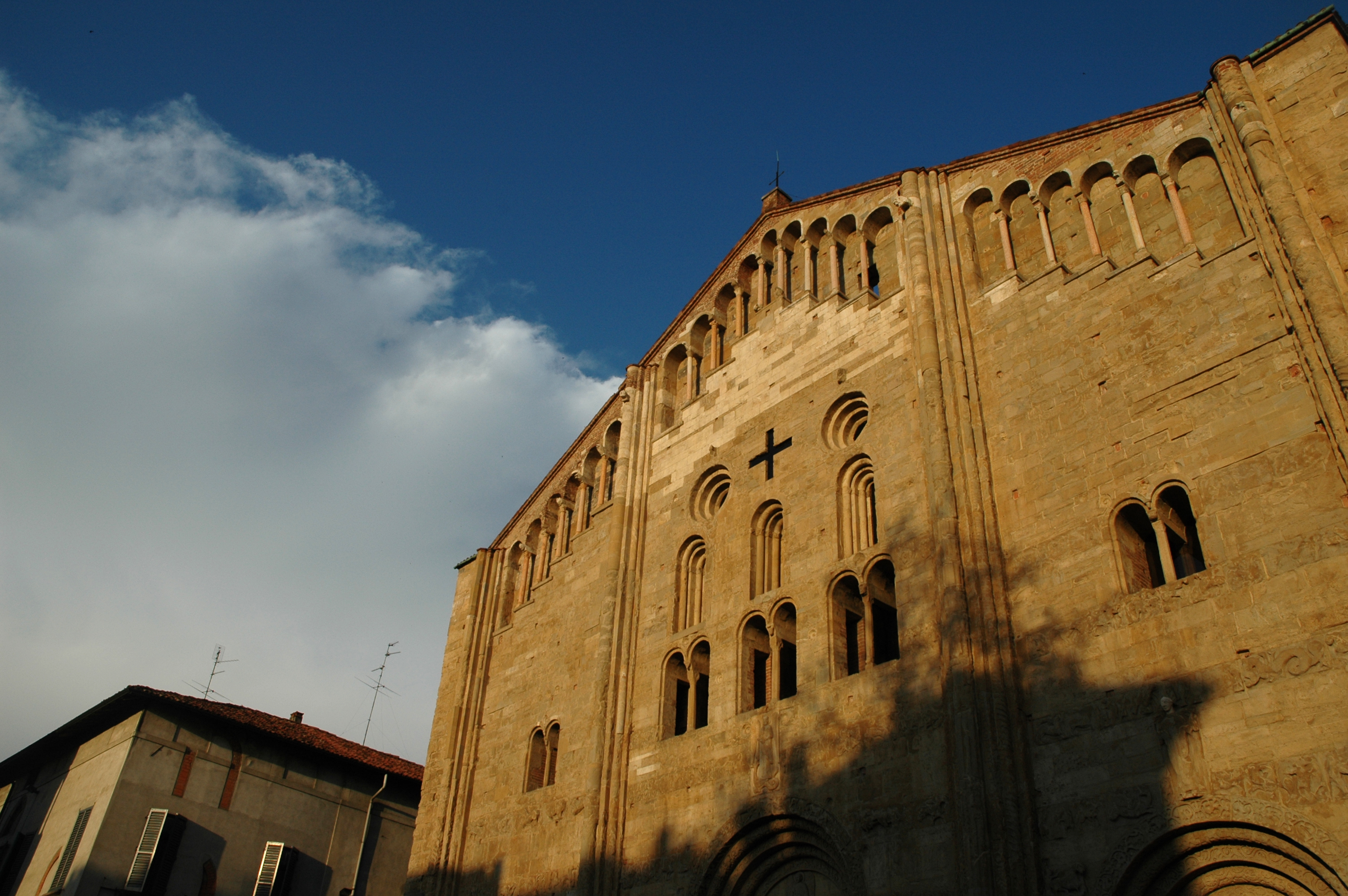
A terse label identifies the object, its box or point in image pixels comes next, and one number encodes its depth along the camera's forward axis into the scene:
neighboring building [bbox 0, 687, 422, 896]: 24.00
